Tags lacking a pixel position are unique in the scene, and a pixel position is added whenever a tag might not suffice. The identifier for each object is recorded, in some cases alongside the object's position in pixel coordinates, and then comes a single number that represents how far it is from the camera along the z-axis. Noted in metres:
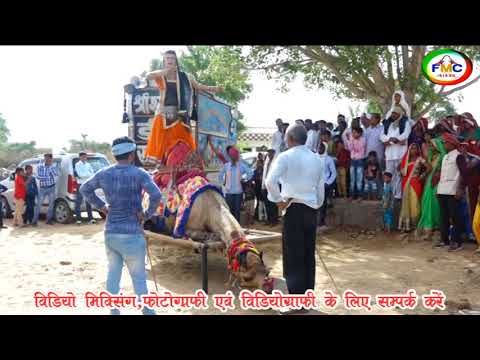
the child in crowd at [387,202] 9.05
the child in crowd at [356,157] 9.45
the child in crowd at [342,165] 9.84
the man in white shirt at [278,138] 10.85
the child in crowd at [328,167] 9.57
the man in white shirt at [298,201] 4.73
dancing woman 6.84
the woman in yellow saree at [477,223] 7.05
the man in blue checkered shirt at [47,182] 12.11
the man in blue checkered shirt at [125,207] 4.18
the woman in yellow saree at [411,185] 8.57
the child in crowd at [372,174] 9.33
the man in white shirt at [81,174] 12.14
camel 4.79
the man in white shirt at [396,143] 8.88
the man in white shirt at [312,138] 10.20
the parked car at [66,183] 12.18
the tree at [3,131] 44.01
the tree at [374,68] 9.86
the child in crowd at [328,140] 9.94
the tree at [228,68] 11.92
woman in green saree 8.16
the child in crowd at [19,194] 12.18
